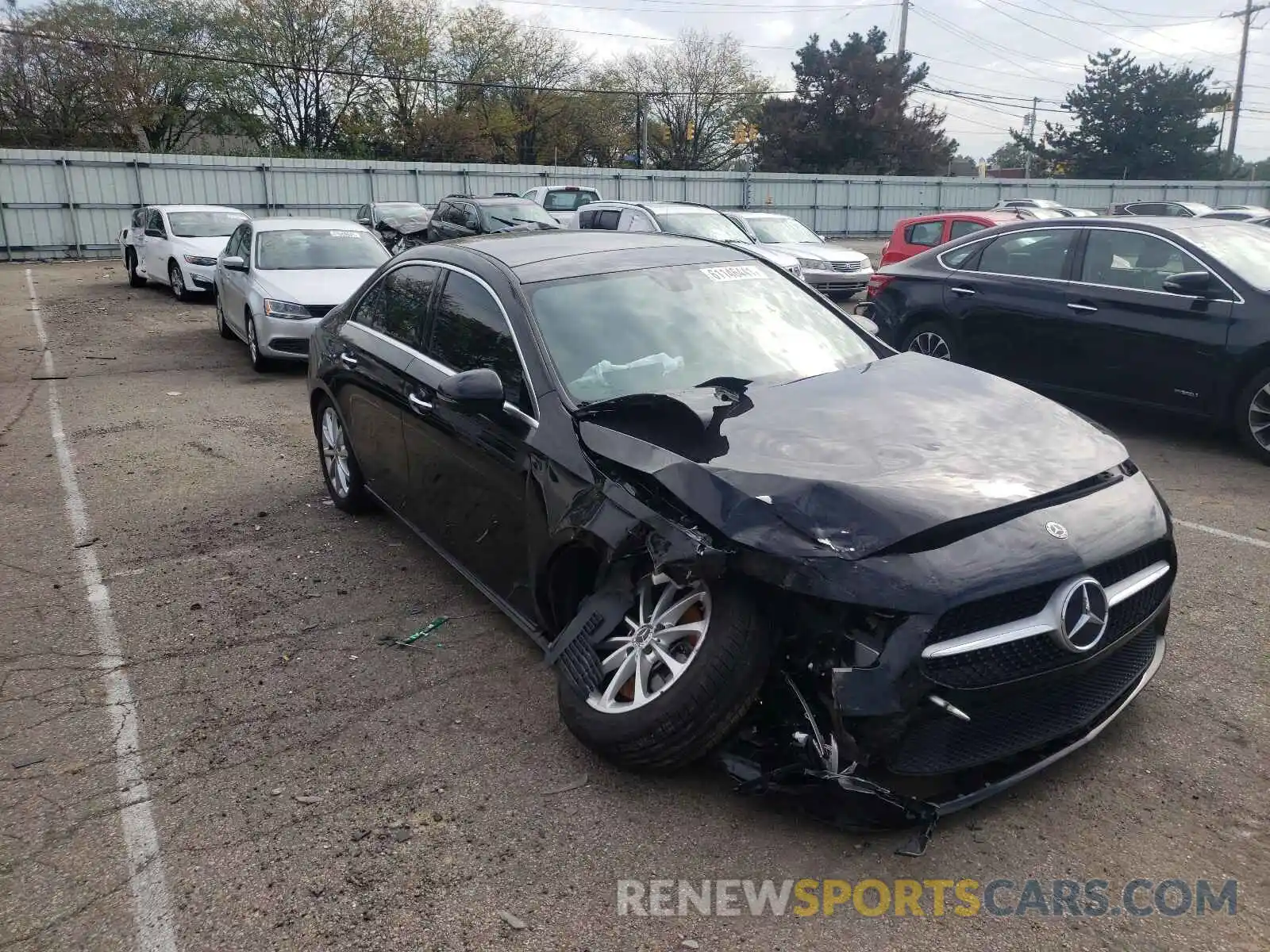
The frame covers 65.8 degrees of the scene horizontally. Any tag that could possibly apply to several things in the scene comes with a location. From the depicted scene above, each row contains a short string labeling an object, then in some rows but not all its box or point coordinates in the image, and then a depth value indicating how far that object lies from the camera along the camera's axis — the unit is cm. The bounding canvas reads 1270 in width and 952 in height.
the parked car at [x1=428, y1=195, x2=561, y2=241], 1756
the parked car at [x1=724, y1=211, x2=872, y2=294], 1538
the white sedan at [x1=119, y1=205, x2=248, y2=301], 1644
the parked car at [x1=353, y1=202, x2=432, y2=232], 2120
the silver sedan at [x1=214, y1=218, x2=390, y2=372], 1051
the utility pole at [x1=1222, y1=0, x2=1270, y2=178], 5284
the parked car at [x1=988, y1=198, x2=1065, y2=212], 2183
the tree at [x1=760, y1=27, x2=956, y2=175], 5094
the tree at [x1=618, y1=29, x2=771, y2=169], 5725
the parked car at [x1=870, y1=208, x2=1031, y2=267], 1455
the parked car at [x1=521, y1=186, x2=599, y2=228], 2162
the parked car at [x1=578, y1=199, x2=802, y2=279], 1488
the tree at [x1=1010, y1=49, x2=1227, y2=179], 5441
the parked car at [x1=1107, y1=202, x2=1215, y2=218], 2188
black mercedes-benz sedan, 283
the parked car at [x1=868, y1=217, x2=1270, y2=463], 678
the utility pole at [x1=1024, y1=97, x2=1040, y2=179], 5891
